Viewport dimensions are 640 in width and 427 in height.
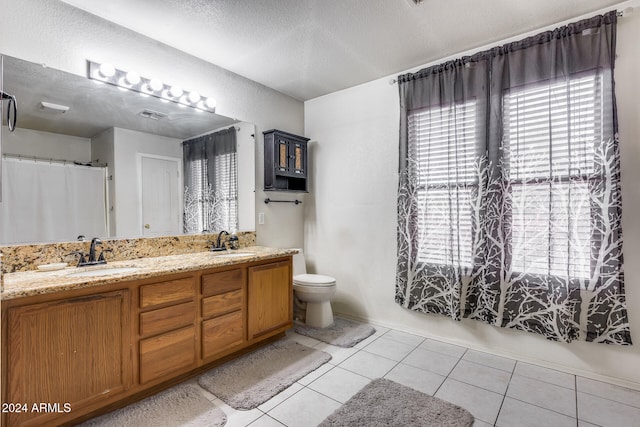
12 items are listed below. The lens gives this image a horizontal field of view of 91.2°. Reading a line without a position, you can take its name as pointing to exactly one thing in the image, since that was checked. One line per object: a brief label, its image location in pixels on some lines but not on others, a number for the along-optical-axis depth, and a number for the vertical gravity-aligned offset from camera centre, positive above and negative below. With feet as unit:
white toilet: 9.57 -2.65
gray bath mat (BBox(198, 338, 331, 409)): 6.24 -3.65
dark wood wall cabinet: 10.16 +1.72
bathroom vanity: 4.65 -2.13
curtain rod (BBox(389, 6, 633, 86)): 6.44 +4.03
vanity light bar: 6.77 +3.05
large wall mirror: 6.07 +1.22
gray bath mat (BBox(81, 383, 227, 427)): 5.44 -3.65
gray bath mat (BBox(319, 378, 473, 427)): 5.47 -3.71
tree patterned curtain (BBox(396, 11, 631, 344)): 6.66 +0.49
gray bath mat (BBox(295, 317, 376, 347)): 8.83 -3.67
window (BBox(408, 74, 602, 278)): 6.84 +0.80
